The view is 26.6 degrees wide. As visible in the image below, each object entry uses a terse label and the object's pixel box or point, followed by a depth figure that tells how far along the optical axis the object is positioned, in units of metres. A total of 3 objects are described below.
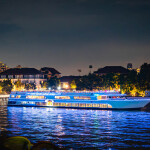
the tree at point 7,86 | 149.26
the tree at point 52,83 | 159.75
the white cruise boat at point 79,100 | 74.62
